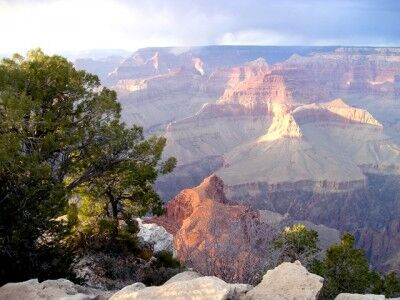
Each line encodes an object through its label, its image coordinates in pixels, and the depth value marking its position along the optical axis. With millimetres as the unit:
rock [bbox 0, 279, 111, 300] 13523
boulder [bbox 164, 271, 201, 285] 16525
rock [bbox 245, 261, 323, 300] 11969
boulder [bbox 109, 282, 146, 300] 12672
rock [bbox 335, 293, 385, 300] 12343
